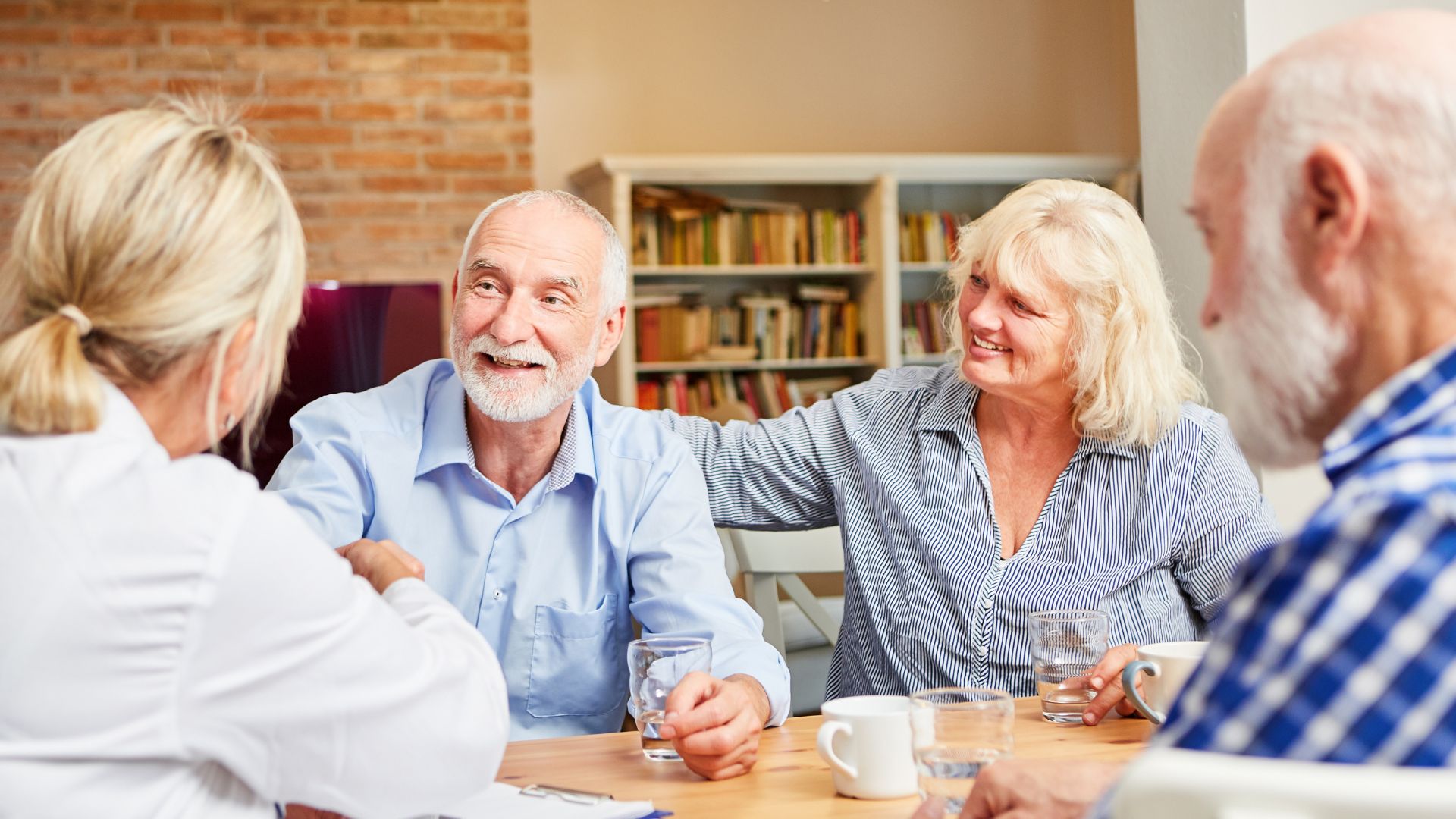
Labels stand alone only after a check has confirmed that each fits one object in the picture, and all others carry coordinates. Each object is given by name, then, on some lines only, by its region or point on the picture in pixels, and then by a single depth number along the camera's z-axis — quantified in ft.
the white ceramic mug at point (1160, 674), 4.41
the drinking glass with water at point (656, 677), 4.31
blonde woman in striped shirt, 5.90
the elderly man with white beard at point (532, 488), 5.48
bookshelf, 16.03
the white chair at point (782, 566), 7.98
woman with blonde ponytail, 2.64
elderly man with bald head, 2.03
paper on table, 3.64
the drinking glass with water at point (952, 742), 3.63
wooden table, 3.81
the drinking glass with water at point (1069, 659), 4.71
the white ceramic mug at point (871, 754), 3.81
